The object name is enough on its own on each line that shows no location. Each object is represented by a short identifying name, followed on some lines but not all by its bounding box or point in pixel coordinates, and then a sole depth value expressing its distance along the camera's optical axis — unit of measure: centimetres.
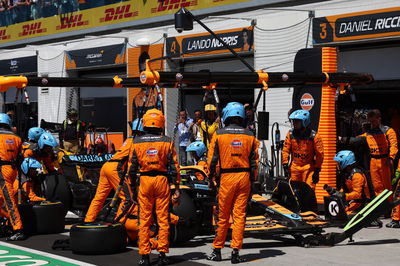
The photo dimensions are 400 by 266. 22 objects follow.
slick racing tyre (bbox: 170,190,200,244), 984
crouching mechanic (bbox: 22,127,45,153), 1236
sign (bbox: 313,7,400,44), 1616
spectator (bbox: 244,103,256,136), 1620
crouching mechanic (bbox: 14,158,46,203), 1155
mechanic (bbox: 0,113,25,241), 1045
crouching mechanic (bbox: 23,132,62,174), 1184
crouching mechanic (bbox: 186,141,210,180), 1184
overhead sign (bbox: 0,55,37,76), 3062
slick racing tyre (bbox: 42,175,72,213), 1162
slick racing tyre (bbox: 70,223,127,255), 923
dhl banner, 2389
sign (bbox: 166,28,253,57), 2036
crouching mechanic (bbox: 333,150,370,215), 1120
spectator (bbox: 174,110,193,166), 1866
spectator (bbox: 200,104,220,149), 1409
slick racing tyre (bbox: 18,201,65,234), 1092
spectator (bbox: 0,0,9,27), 3393
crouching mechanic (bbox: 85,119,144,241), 989
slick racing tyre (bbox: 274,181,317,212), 1059
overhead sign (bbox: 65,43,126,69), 2562
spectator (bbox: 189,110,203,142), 1831
